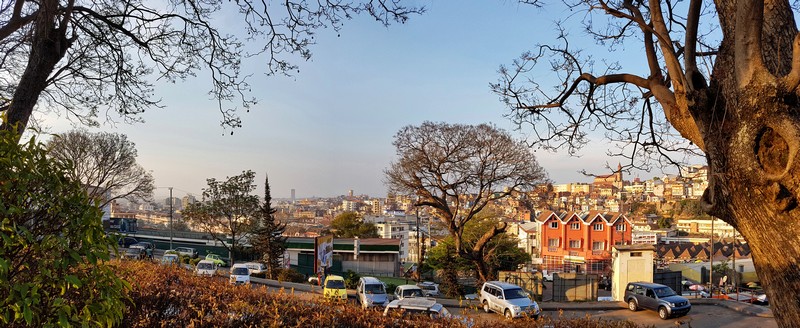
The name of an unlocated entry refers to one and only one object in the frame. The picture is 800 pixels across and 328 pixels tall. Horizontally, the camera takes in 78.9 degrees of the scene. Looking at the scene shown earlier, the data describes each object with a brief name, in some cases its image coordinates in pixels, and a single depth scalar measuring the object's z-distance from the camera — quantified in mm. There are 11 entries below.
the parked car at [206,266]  21461
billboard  23625
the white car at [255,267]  28952
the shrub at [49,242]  2363
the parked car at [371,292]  16328
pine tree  33031
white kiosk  19297
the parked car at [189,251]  36531
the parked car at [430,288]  22634
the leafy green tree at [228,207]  31828
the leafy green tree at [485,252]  31234
